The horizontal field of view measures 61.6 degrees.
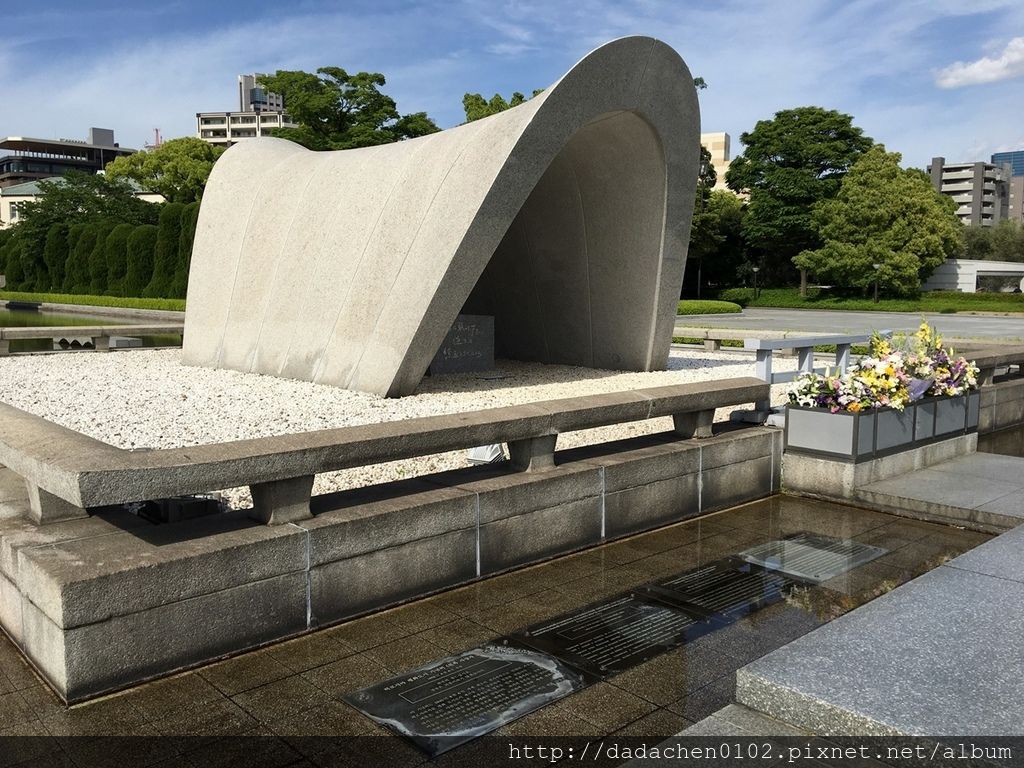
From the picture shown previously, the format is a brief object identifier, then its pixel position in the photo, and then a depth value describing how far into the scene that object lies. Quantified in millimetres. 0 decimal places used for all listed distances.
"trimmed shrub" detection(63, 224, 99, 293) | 50656
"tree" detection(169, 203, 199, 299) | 41031
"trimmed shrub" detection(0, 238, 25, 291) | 61156
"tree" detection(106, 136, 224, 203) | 68875
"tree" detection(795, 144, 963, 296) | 51781
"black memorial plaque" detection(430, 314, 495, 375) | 15898
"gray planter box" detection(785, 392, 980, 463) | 7754
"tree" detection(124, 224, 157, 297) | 44938
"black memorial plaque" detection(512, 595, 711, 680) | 4379
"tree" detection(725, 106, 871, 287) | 56281
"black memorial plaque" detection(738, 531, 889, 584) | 5801
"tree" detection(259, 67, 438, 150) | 49344
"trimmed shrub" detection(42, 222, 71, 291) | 55125
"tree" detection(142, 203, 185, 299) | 42500
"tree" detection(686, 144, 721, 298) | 55406
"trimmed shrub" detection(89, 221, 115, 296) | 48750
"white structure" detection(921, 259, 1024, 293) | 58188
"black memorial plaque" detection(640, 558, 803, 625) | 5102
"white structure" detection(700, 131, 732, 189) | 107688
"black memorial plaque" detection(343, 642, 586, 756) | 3686
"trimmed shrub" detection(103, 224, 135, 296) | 47031
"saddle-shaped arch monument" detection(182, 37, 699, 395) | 11859
